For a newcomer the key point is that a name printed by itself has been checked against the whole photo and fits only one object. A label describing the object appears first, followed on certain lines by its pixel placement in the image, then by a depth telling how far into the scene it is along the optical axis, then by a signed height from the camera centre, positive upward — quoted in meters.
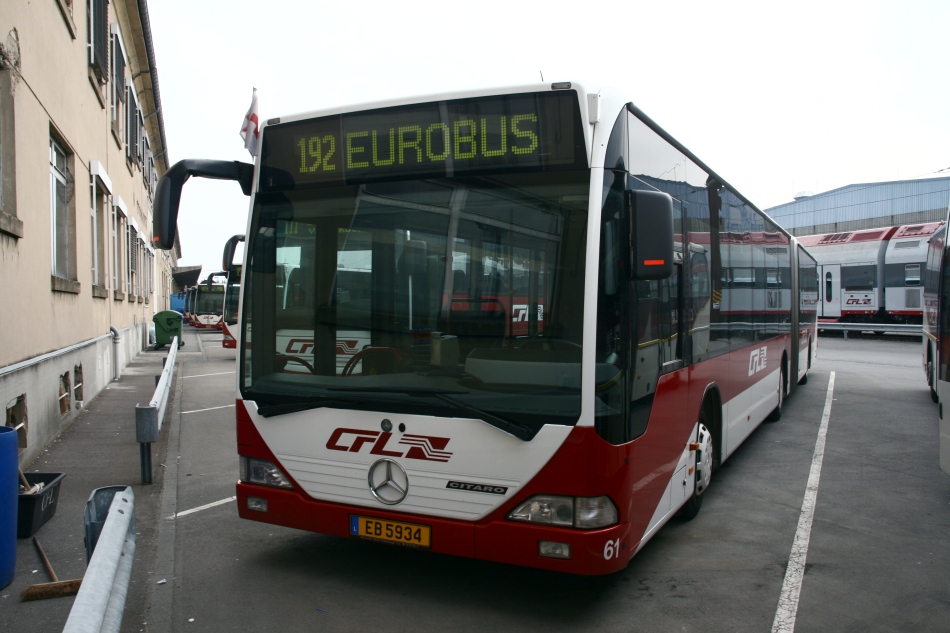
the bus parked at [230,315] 19.44 -0.42
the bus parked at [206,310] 43.97 -0.52
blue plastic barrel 4.54 -1.18
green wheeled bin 26.83 -0.80
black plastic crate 5.50 -1.49
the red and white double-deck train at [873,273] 30.34 +1.06
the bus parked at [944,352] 6.05 -0.43
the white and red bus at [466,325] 3.90 -0.14
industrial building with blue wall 54.53 +7.04
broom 4.47 -1.68
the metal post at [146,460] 7.25 -1.50
